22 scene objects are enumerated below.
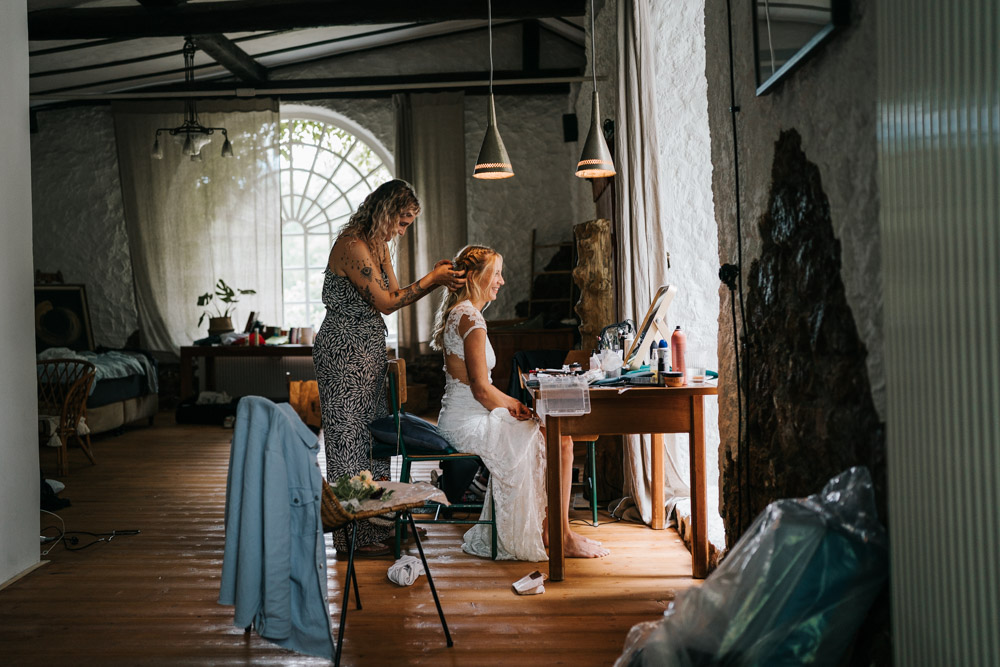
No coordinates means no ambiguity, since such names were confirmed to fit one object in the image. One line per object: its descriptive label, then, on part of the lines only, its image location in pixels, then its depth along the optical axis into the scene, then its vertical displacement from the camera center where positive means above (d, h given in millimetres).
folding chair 2541 -612
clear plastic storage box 3219 -339
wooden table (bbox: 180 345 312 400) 8523 -293
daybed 7047 -563
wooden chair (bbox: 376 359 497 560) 3531 -572
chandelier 7824 +1915
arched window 9641 +1662
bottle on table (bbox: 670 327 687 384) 3398 -164
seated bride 3547 -520
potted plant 8836 +233
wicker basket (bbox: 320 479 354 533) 2545 -602
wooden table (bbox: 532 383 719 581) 3268 -460
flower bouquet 2656 -567
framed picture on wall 8898 +143
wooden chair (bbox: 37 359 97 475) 5812 -505
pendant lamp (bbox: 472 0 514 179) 4730 +963
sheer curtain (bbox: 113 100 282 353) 9281 +1220
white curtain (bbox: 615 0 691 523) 4055 +557
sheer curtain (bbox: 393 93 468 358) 9062 +1580
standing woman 3697 -26
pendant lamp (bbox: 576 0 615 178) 4168 +841
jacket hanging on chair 2430 -636
